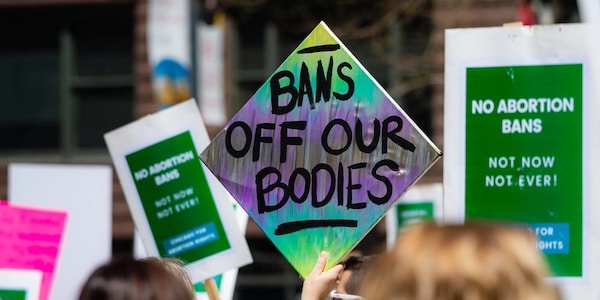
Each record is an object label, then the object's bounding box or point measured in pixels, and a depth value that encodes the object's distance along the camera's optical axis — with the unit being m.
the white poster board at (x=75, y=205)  8.89
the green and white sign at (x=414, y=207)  12.23
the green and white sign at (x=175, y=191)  7.45
